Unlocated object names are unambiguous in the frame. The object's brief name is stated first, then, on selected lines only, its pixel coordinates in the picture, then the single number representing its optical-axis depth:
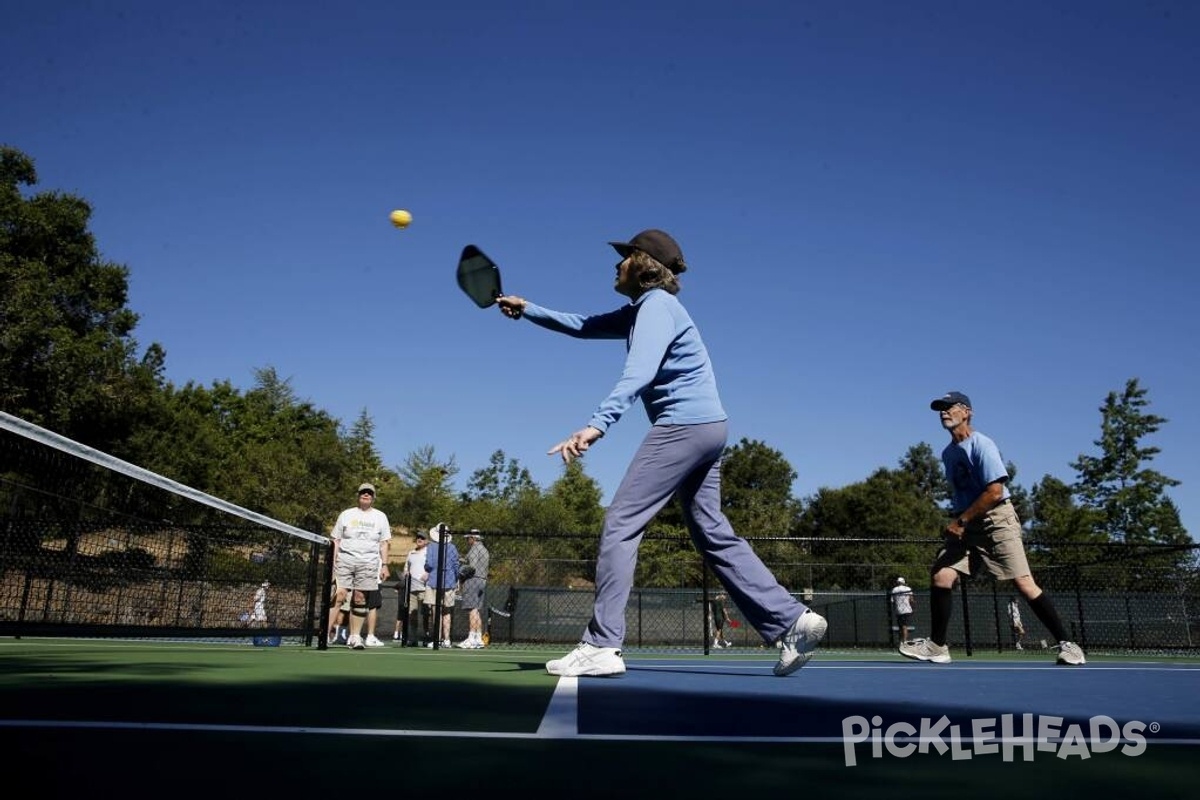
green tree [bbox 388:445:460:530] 52.44
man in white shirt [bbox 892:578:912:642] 16.04
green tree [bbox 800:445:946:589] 73.94
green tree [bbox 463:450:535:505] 69.62
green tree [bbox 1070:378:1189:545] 41.75
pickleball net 8.30
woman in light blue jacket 4.34
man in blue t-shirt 6.84
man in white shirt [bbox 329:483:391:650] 11.17
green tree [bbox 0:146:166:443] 29.84
